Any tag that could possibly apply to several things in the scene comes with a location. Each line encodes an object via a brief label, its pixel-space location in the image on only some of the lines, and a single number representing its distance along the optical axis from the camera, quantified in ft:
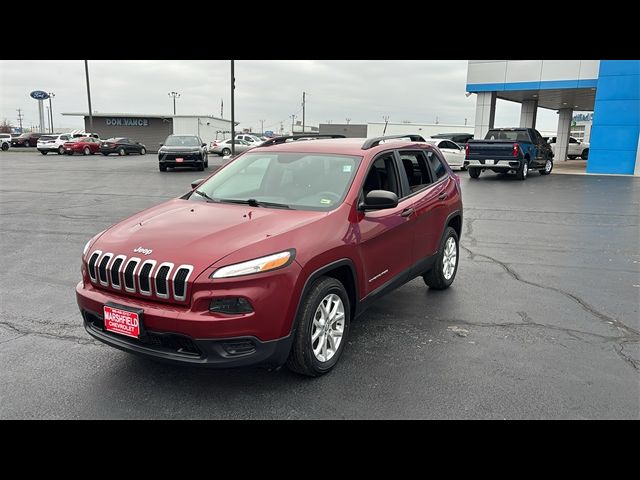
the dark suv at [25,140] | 156.04
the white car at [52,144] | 124.77
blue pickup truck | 62.49
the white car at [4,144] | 145.69
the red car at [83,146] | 126.31
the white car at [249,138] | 136.02
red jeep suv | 10.30
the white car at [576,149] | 120.88
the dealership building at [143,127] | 201.67
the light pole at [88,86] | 163.71
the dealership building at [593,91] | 72.28
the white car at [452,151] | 75.25
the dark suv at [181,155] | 73.56
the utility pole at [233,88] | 91.15
